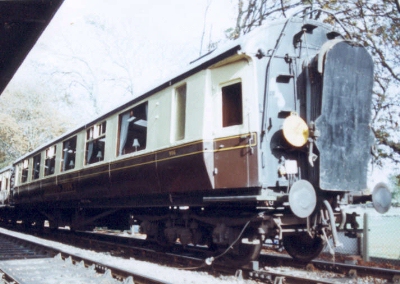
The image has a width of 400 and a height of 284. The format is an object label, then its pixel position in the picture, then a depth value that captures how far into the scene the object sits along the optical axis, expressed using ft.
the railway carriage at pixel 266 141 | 17.89
